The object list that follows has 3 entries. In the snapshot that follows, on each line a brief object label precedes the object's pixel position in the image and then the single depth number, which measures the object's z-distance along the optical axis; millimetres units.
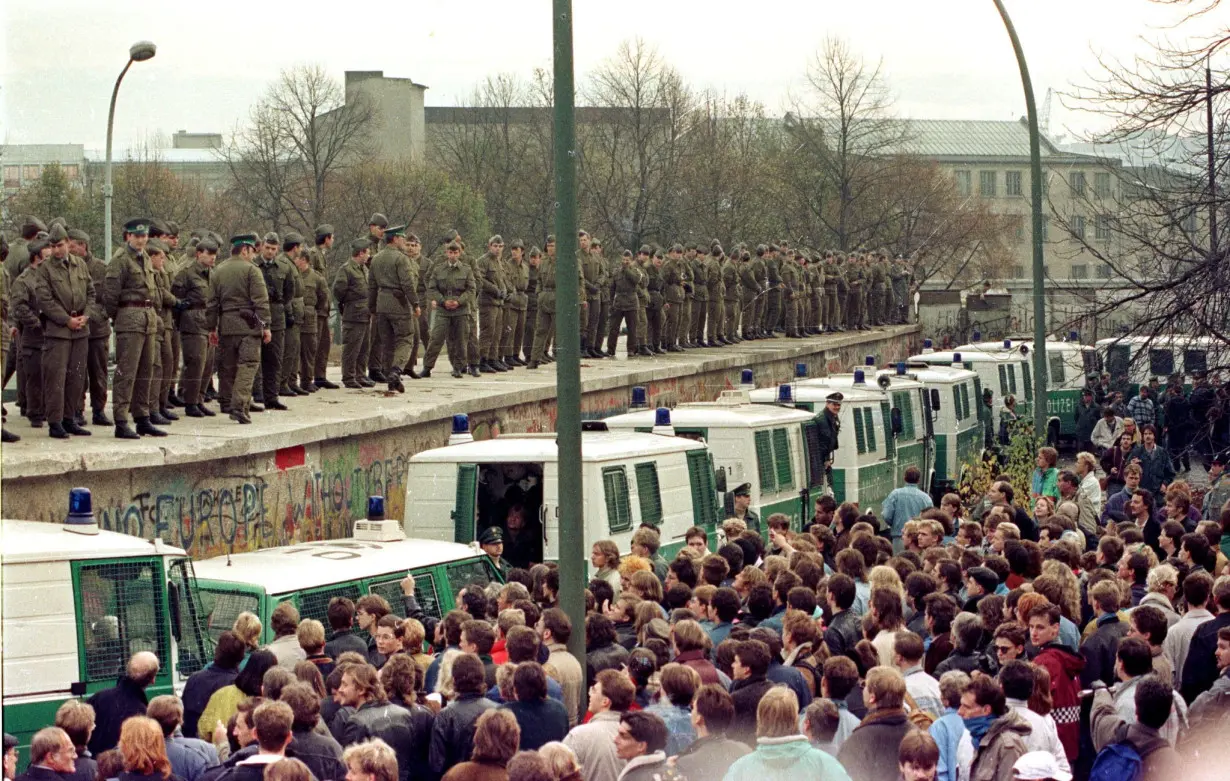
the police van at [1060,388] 35594
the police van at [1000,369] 32188
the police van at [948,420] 26748
